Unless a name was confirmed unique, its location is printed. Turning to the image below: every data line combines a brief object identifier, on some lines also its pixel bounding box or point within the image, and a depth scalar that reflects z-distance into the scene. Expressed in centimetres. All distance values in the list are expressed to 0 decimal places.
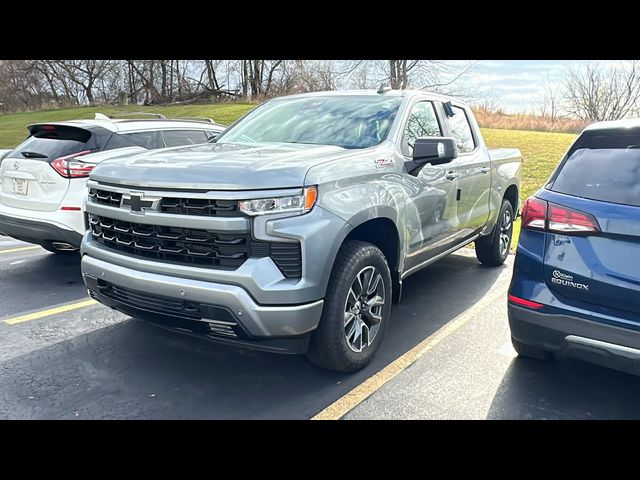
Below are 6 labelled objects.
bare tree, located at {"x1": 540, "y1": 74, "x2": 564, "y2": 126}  2905
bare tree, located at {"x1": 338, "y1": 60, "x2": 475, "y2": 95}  2694
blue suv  266
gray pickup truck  284
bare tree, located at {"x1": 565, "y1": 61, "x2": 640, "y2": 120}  3362
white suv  505
